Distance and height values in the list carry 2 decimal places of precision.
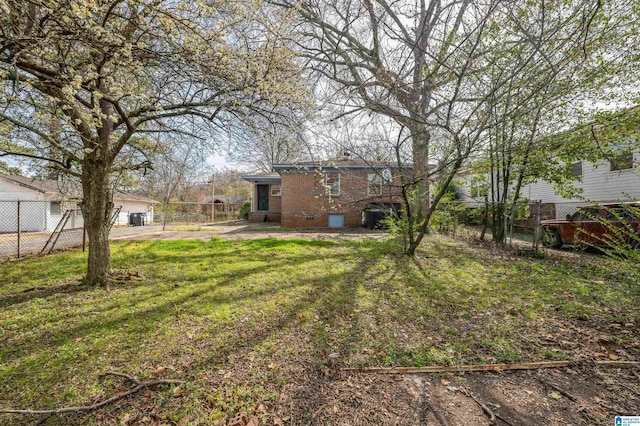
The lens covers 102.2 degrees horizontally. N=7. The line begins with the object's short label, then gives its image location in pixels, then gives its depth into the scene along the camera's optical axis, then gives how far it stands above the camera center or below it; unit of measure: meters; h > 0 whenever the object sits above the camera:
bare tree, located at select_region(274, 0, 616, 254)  2.92 +2.12
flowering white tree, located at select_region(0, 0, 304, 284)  2.71 +1.93
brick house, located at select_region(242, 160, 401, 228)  14.14 +0.66
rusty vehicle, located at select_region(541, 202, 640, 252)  6.08 -0.38
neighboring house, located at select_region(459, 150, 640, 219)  9.58 +1.15
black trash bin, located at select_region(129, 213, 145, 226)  21.90 -0.25
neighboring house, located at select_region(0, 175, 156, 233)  14.80 +0.38
